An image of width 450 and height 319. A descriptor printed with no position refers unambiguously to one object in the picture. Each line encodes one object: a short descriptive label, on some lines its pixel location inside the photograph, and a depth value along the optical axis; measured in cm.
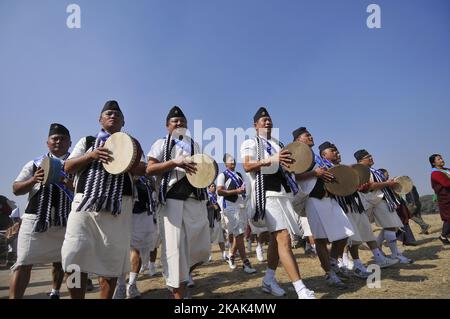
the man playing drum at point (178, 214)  338
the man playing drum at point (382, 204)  639
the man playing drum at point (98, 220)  290
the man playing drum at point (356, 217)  534
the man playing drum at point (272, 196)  376
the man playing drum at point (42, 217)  362
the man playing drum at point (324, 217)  444
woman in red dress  797
